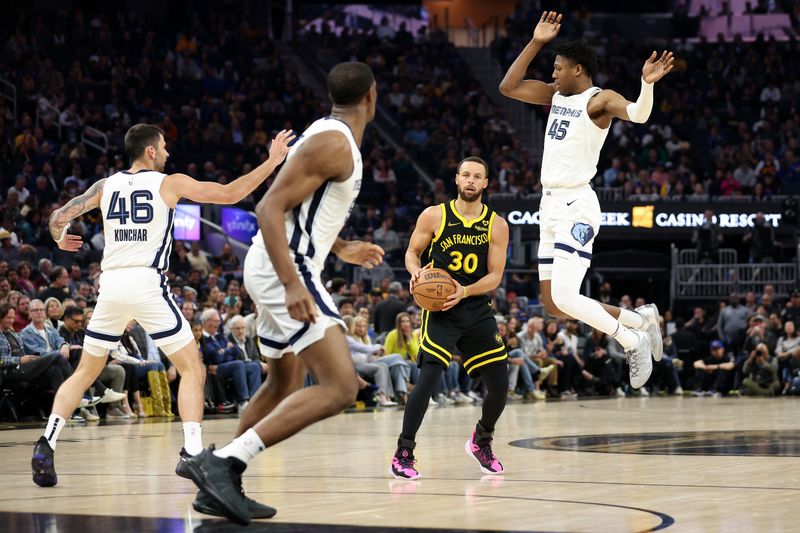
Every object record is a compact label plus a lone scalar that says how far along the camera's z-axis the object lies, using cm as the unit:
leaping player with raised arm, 1551
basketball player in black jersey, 1427
